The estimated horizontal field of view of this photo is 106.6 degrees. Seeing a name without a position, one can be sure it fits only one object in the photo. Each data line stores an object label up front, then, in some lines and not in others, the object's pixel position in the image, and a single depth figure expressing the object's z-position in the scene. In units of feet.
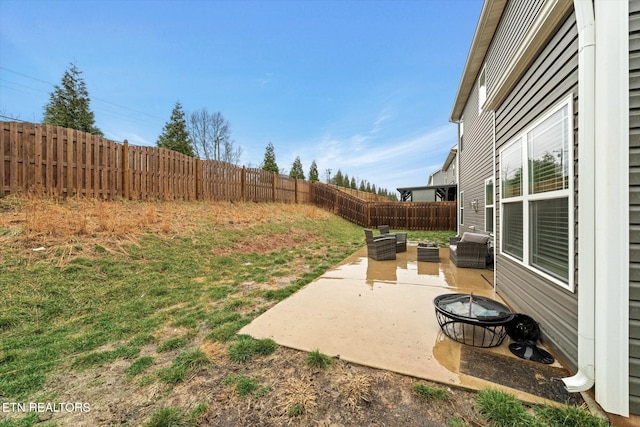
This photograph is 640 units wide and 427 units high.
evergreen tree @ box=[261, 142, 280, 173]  100.37
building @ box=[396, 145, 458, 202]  54.23
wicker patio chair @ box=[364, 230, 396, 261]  21.68
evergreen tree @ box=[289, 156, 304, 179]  113.39
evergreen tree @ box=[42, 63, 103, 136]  55.36
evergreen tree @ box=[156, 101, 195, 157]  72.84
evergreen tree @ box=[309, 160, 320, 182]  128.88
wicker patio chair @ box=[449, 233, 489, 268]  18.35
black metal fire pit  7.84
